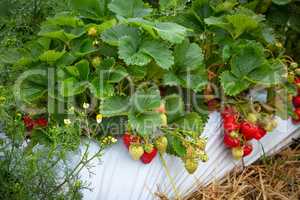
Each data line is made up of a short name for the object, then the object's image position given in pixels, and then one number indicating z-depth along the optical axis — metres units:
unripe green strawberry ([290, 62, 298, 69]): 1.27
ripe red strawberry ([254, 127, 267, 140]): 1.20
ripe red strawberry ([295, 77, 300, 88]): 1.28
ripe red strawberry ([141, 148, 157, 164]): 1.12
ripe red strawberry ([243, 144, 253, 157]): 1.23
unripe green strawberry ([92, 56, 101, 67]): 1.12
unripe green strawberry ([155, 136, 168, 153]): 1.11
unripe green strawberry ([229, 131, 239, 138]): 1.19
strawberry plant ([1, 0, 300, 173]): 1.09
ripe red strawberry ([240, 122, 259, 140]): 1.18
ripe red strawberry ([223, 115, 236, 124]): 1.20
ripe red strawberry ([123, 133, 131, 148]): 1.11
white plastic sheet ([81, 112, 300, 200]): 1.13
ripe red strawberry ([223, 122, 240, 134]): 1.19
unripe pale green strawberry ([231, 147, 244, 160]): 1.22
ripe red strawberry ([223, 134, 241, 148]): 1.20
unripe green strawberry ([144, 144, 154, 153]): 1.10
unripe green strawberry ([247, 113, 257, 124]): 1.20
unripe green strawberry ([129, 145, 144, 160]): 1.10
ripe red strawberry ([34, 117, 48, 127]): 1.15
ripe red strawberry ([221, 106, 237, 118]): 1.22
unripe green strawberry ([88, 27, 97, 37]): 1.13
